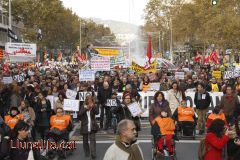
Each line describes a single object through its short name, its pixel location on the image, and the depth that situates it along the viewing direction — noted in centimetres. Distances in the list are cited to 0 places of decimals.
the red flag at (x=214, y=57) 3420
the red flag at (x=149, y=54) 2400
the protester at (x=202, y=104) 1374
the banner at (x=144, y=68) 2334
